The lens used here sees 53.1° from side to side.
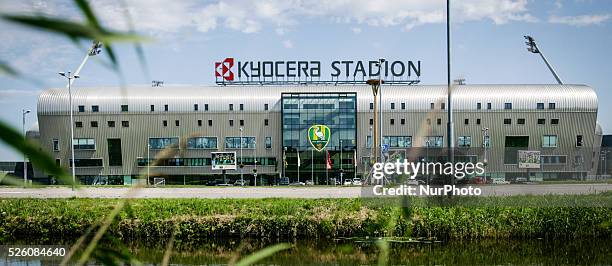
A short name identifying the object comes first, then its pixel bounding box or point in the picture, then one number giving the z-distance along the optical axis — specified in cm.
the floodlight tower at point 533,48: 9019
